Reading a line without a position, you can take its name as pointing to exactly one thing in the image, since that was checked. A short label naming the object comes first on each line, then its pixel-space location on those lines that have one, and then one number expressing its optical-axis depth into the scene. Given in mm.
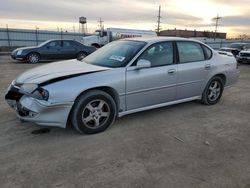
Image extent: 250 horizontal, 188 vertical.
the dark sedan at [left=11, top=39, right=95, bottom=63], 10727
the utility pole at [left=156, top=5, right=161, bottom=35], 42451
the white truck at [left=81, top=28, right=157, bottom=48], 18539
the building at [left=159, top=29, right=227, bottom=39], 46074
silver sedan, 2863
